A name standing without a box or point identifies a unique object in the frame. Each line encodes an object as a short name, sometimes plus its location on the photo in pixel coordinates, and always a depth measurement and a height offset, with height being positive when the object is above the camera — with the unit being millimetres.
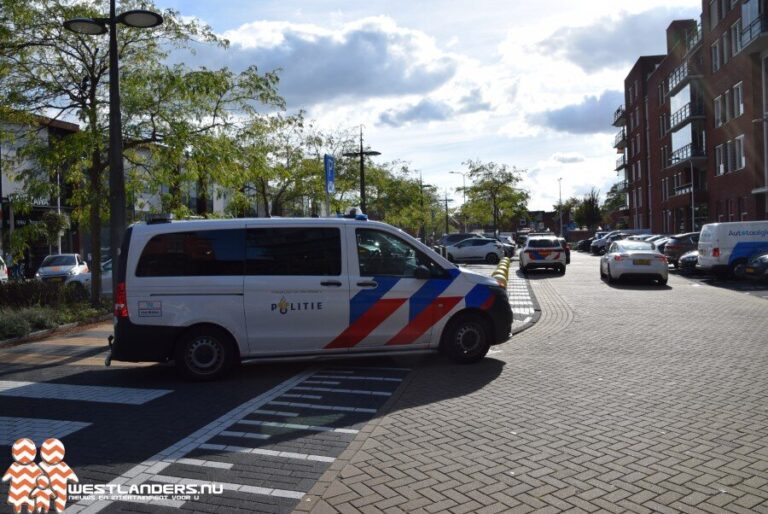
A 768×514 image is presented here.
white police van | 7605 -502
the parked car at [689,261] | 23844 -882
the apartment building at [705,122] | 34438 +7451
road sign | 13856 +1612
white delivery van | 20344 -303
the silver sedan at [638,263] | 20031 -755
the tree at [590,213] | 93312 +3790
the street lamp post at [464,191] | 60700 +4768
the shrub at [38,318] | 12086 -1052
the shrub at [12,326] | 11195 -1092
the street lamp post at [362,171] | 24295 +2798
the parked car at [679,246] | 27266 -372
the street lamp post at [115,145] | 11656 +1963
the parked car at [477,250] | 36438 -346
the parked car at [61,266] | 25531 -264
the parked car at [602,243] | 46531 -250
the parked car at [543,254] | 26672 -510
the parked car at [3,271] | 20581 -302
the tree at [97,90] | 14398 +3657
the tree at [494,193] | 59734 +4483
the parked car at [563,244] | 27859 -156
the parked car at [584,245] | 56625 -412
